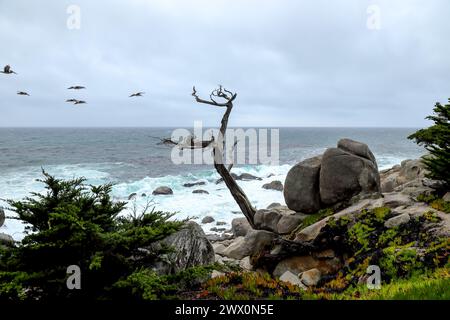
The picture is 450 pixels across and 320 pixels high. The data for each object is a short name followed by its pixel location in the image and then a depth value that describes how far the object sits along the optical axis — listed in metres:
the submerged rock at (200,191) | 38.91
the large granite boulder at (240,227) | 23.81
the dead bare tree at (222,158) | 18.11
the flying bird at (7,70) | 9.31
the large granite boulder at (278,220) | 16.39
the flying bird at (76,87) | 10.62
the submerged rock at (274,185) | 40.05
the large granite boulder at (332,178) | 15.21
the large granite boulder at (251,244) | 15.79
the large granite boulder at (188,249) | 8.91
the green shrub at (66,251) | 5.98
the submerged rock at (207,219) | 28.86
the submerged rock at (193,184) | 43.25
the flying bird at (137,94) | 12.34
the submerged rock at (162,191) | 38.62
